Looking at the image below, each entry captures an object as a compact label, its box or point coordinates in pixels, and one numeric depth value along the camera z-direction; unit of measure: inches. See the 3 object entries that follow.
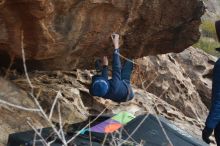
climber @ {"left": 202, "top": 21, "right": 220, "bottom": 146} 217.6
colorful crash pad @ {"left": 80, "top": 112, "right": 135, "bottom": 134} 215.0
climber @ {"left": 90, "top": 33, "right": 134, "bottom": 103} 252.0
